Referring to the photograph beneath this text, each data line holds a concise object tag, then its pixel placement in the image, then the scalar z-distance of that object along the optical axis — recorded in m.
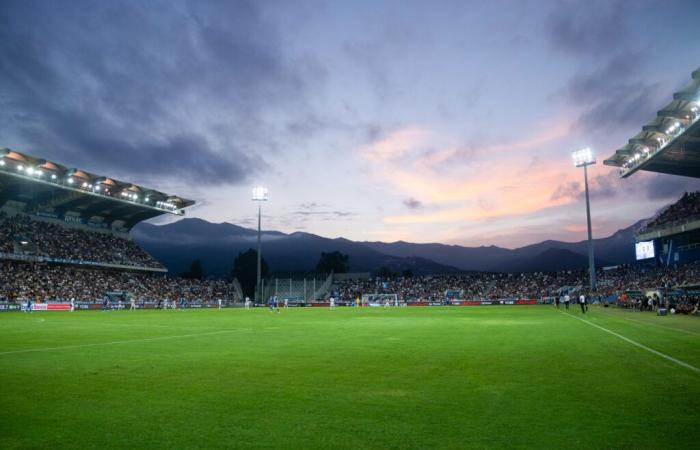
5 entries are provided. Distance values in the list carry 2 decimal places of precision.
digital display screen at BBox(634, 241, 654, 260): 65.44
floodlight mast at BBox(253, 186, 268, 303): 73.49
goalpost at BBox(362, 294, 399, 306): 73.38
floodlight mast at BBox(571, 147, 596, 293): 58.29
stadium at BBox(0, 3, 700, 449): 5.14
